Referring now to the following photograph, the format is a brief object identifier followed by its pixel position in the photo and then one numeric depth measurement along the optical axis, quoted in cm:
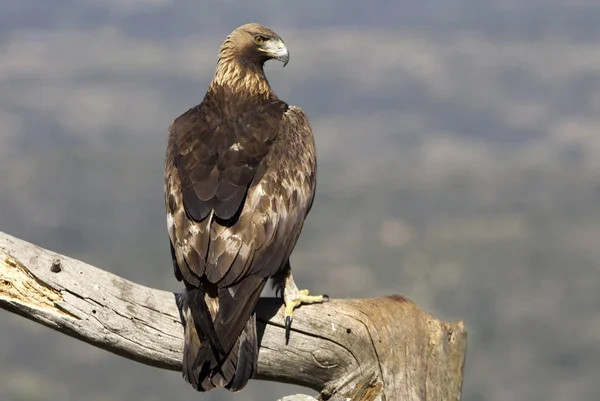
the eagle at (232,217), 1880
